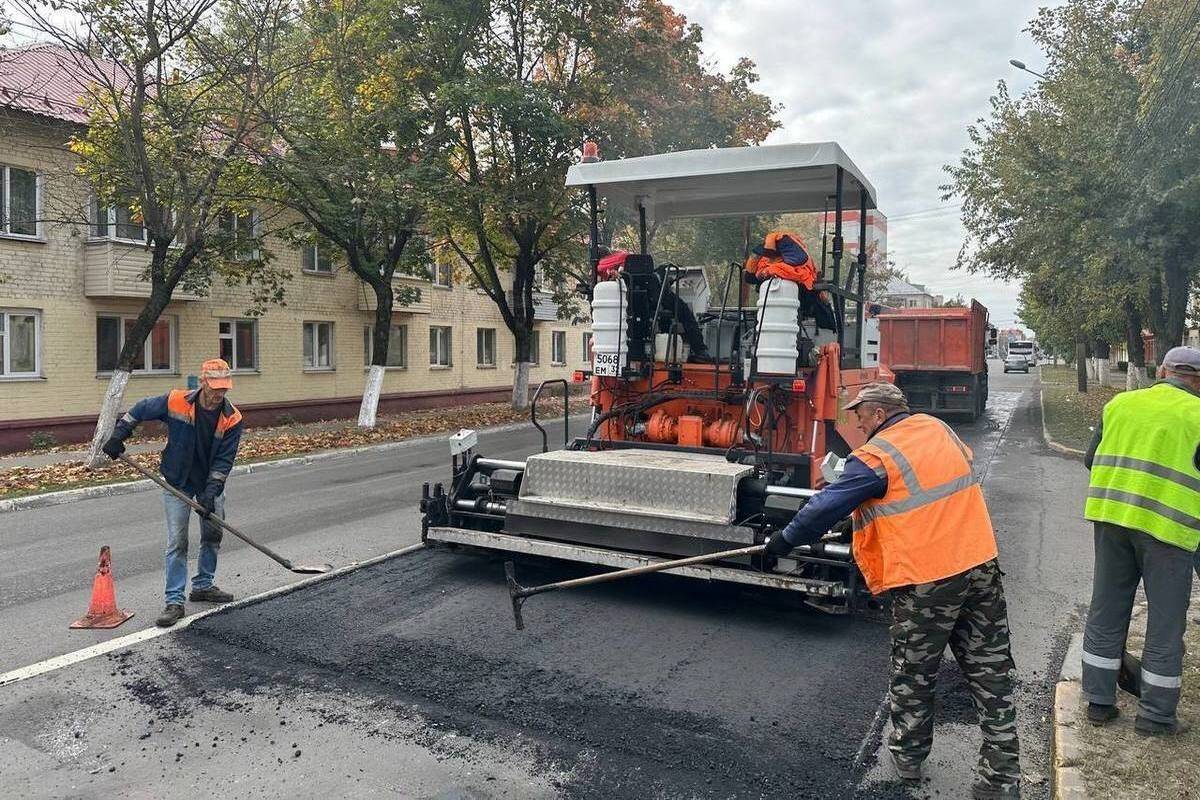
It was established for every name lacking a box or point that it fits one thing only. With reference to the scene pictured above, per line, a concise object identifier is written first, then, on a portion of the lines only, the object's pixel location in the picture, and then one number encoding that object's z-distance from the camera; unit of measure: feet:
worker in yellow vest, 12.43
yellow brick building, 50.55
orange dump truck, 61.93
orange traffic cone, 17.30
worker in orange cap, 17.65
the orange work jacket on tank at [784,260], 20.29
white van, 193.19
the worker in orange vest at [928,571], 11.00
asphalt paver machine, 17.88
